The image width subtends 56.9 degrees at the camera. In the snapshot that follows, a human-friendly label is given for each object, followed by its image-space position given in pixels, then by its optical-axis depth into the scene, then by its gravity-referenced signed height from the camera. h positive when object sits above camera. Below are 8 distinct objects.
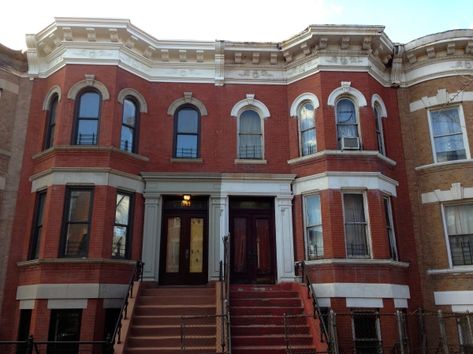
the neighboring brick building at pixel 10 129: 12.93 +5.08
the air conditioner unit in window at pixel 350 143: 13.30 +4.46
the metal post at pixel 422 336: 11.86 -1.14
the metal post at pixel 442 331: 9.85 -0.85
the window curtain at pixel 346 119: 13.73 +5.36
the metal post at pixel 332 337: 9.59 -0.92
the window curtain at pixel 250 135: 14.35 +5.13
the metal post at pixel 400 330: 10.04 -0.82
